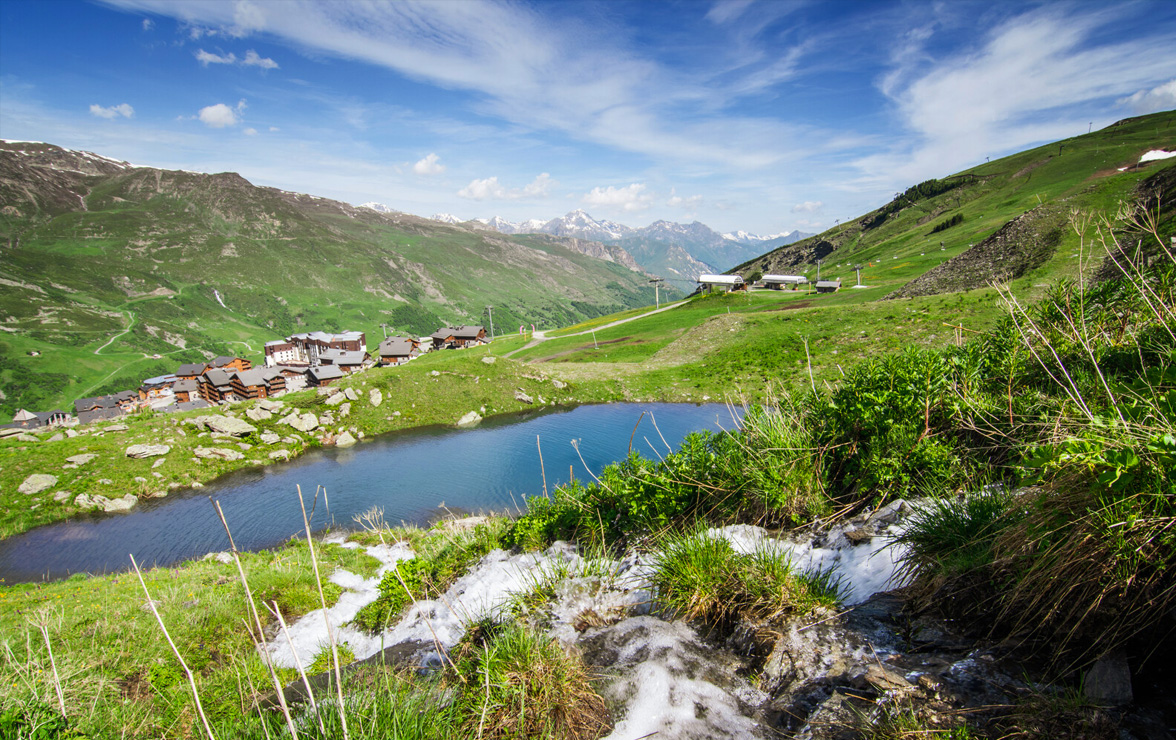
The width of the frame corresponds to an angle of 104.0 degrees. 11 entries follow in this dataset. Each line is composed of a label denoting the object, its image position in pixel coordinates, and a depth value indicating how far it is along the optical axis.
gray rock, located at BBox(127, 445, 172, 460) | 32.09
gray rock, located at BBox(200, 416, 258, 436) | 35.97
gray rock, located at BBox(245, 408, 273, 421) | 38.21
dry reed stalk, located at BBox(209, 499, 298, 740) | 2.79
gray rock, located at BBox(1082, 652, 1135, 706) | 2.82
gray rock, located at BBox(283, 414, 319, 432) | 38.41
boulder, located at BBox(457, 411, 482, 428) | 42.34
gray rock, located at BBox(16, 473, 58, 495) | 28.30
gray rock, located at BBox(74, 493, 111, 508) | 28.17
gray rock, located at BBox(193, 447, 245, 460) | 33.53
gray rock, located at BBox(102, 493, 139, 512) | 28.19
